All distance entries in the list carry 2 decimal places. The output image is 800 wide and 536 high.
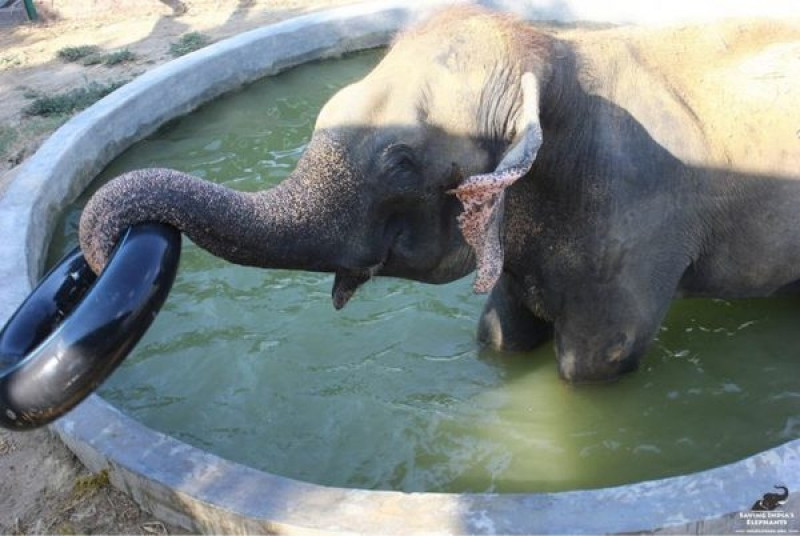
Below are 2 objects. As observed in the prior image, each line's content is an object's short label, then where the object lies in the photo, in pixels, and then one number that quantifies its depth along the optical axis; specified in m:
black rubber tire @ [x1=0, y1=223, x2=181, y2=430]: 2.32
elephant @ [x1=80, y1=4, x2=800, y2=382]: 2.76
